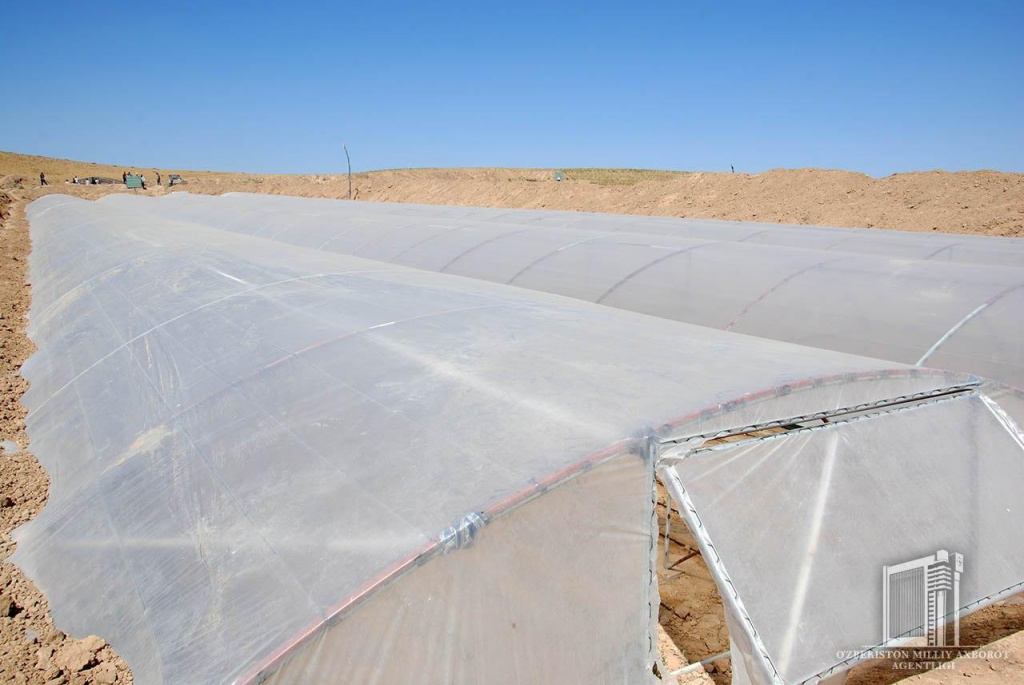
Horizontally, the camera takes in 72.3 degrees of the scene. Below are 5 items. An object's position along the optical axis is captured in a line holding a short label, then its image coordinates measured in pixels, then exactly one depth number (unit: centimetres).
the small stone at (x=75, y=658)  288
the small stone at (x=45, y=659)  305
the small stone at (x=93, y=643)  286
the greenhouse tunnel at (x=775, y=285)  562
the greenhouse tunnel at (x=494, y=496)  229
